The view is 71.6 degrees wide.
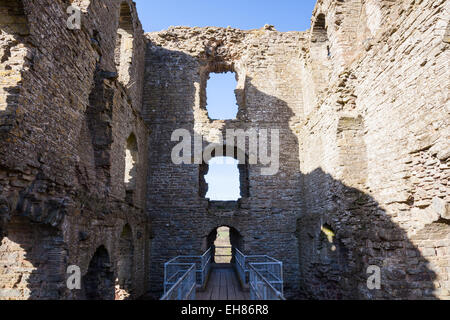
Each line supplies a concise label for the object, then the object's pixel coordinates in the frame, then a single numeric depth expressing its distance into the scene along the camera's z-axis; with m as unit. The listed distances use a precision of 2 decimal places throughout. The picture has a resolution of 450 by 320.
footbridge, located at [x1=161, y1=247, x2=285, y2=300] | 5.25
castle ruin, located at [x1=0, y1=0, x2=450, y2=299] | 4.88
